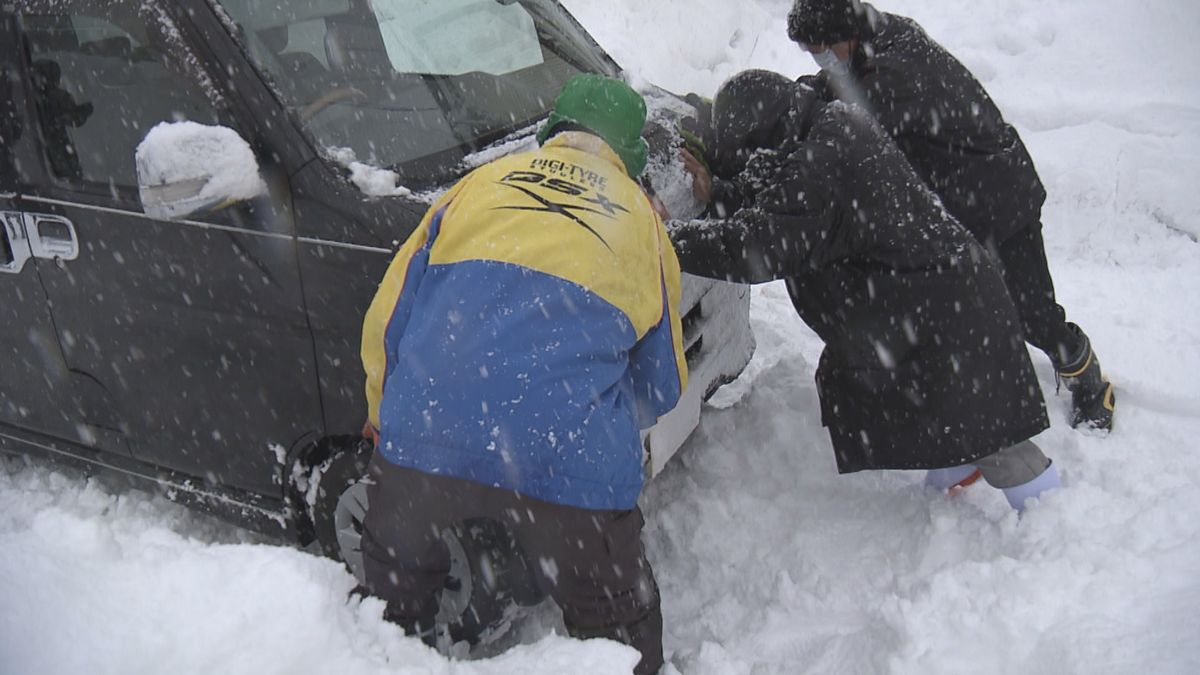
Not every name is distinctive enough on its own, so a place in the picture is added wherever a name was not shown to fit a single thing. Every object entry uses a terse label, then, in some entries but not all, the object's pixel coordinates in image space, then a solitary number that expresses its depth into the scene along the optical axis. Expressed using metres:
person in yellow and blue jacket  1.86
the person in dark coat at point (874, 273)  2.54
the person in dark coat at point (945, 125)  3.21
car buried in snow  2.33
